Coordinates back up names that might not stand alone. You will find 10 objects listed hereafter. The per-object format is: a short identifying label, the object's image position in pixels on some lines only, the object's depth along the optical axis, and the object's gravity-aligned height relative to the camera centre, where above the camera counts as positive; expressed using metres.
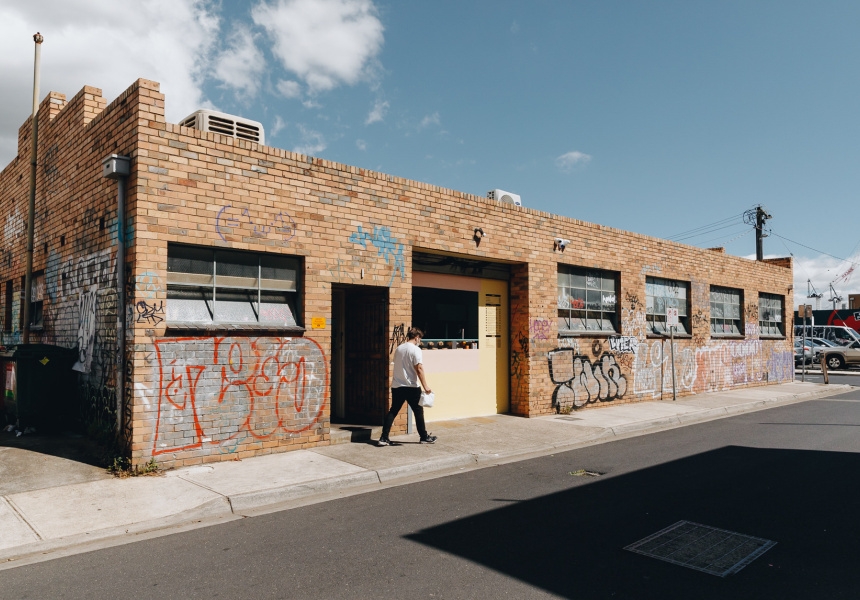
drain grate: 4.66 -1.74
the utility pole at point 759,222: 36.97 +6.85
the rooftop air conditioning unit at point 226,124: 8.79 +3.09
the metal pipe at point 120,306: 7.66 +0.36
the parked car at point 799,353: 30.77 -0.91
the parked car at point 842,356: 30.27 -1.04
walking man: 9.02 -0.68
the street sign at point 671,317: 15.16 +0.45
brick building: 7.70 +0.77
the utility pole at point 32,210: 10.81 +2.25
